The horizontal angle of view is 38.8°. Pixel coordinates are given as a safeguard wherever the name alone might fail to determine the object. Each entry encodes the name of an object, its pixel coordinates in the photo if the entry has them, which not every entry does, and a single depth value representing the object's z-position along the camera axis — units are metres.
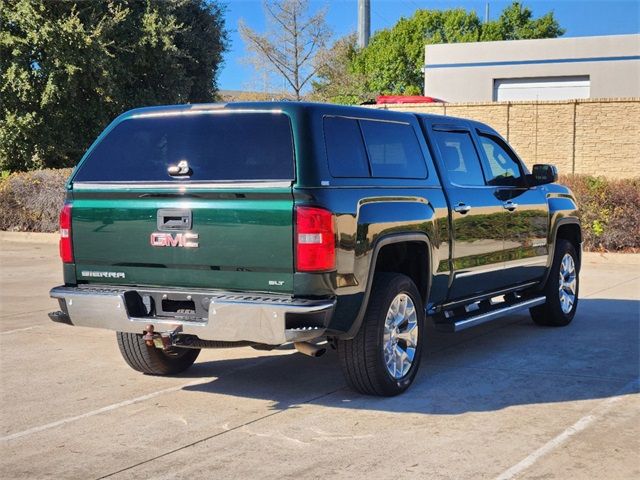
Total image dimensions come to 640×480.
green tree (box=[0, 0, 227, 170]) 22.67
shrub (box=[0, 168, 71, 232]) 19.16
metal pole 66.50
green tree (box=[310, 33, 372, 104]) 50.28
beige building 38.25
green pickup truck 5.69
